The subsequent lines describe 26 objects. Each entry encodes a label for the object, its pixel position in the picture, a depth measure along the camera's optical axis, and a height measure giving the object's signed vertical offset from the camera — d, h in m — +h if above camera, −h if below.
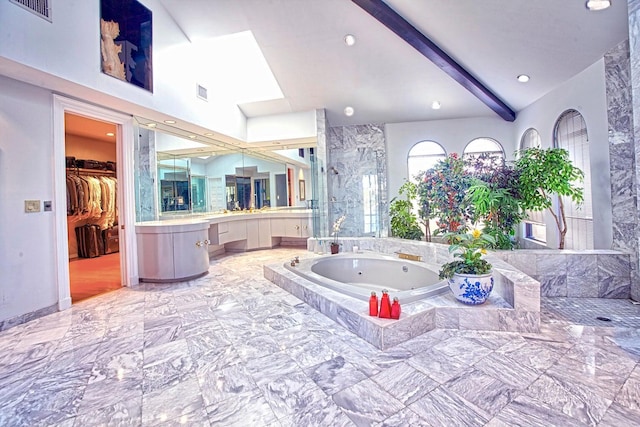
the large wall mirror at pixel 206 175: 4.59 +0.78
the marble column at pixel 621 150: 3.25 +0.59
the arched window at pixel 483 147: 5.98 +1.20
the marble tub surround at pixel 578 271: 3.37 -0.75
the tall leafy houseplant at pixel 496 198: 3.85 +0.12
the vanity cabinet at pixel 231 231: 5.73 -0.32
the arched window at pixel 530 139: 4.98 +1.16
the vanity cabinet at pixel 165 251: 4.14 -0.47
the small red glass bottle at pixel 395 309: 2.35 -0.77
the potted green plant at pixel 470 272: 2.55 -0.55
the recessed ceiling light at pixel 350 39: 4.34 +2.47
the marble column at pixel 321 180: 5.93 +0.64
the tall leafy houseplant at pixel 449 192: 4.36 +0.24
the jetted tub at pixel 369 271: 3.68 -0.79
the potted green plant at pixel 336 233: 5.42 -0.40
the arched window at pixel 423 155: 6.32 +1.13
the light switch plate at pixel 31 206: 2.94 +0.14
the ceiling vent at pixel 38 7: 2.55 +1.84
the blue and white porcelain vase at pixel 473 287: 2.54 -0.67
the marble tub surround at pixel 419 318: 2.29 -0.88
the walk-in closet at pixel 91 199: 5.39 +0.39
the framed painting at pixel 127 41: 3.29 +2.05
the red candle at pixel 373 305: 2.42 -0.76
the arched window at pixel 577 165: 3.92 +0.51
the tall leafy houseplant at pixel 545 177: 3.60 +0.34
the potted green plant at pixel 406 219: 5.11 -0.16
